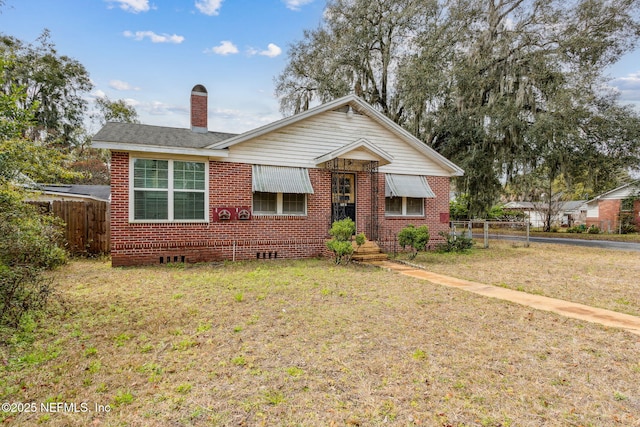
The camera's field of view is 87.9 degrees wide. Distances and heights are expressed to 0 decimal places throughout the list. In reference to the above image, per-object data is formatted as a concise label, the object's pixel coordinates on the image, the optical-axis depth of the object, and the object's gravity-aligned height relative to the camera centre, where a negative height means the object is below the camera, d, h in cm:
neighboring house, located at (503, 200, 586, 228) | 2872 +82
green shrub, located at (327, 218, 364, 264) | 941 -62
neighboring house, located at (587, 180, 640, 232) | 2591 +95
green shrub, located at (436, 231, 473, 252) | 1289 -107
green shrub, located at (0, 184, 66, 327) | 472 -62
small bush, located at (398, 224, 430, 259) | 1025 -63
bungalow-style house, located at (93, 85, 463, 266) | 941 +104
